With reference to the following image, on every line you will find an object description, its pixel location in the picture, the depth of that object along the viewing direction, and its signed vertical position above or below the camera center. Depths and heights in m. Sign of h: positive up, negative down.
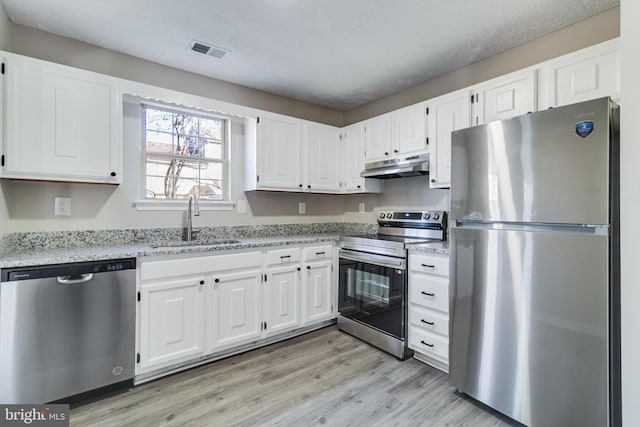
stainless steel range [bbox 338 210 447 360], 2.50 -0.60
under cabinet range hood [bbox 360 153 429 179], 2.73 +0.45
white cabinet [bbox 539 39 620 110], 1.75 +0.86
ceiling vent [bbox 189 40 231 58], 2.36 +1.32
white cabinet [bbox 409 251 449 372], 2.22 -0.73
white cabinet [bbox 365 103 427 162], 2.77 +0.79
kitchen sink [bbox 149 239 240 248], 2.44 -0.27
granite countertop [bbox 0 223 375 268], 1.84 -0.26
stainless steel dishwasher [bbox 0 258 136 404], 1.66 -0.71
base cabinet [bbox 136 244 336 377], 2.10 -0.73
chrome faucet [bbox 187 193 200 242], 2.67 +0.00
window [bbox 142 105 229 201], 2.69 +0.54
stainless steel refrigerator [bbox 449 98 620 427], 1.42 -0.28
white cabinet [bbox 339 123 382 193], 3.36 +0.58
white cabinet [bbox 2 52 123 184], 1.89 +0.59
